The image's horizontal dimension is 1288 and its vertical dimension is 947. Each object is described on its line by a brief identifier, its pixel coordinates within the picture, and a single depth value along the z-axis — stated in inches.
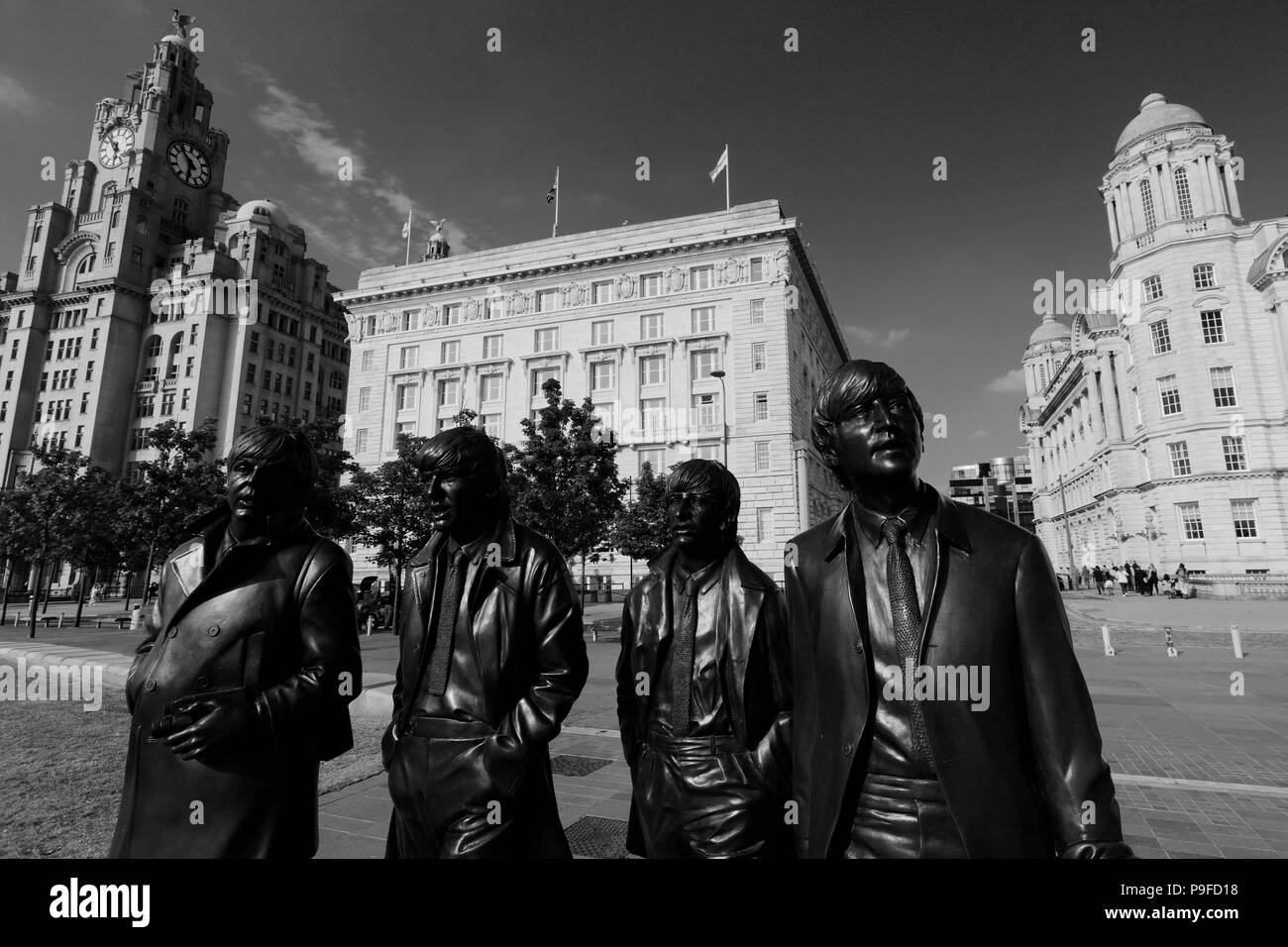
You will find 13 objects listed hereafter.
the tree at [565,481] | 717.9
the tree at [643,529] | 1027.3
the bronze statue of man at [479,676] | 101.7
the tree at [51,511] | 868.0
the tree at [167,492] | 765.3
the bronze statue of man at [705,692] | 110.3
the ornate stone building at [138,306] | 2336.4
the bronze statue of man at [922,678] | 65.1
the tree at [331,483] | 828.0
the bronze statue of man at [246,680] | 92.4
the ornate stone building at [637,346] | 1624.0
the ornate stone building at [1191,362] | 1471.5
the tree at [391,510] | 878.4
